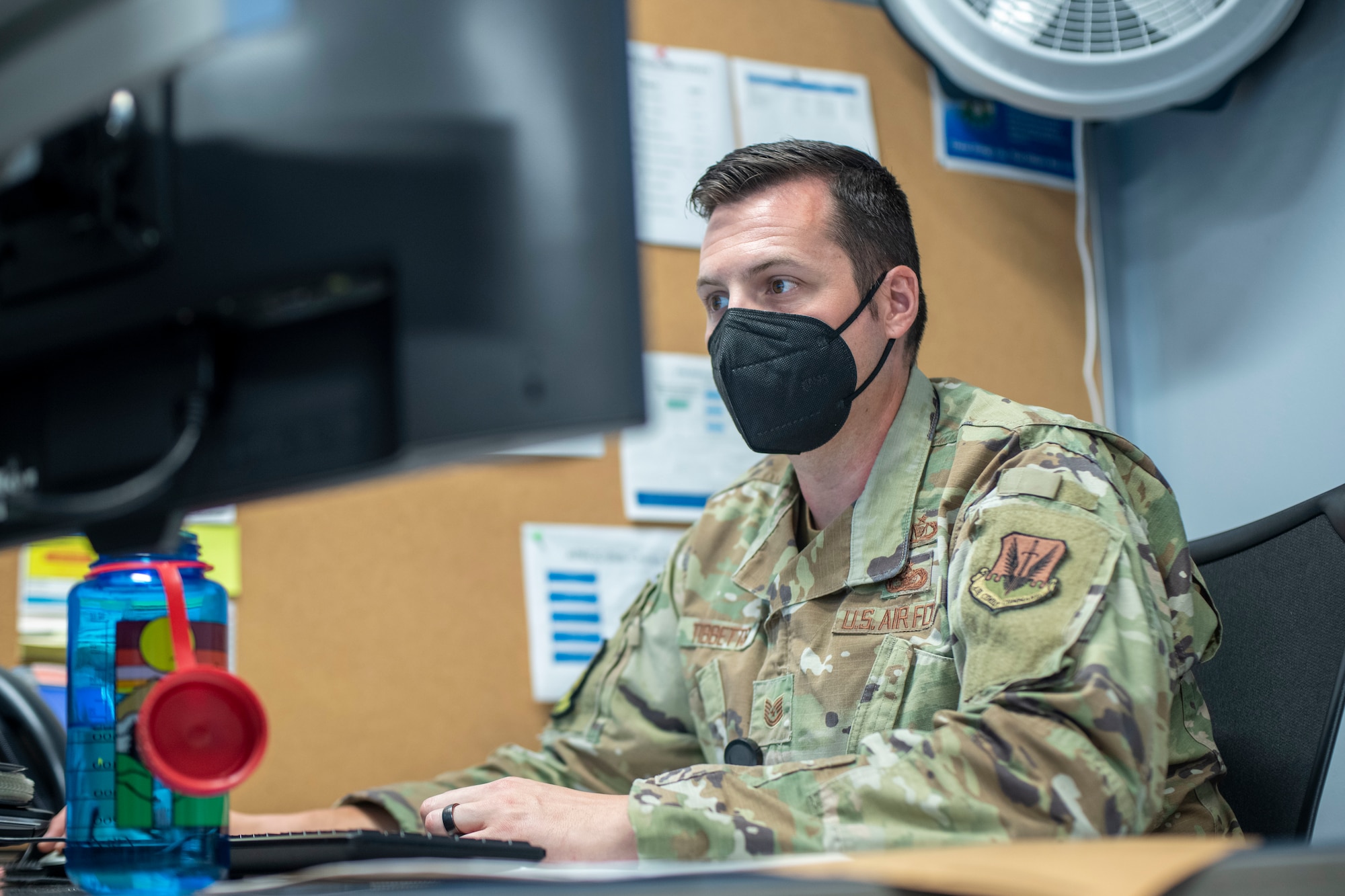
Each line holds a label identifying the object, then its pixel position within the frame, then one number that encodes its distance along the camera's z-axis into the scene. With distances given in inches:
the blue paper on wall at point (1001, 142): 173.8
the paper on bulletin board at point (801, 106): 169.7
